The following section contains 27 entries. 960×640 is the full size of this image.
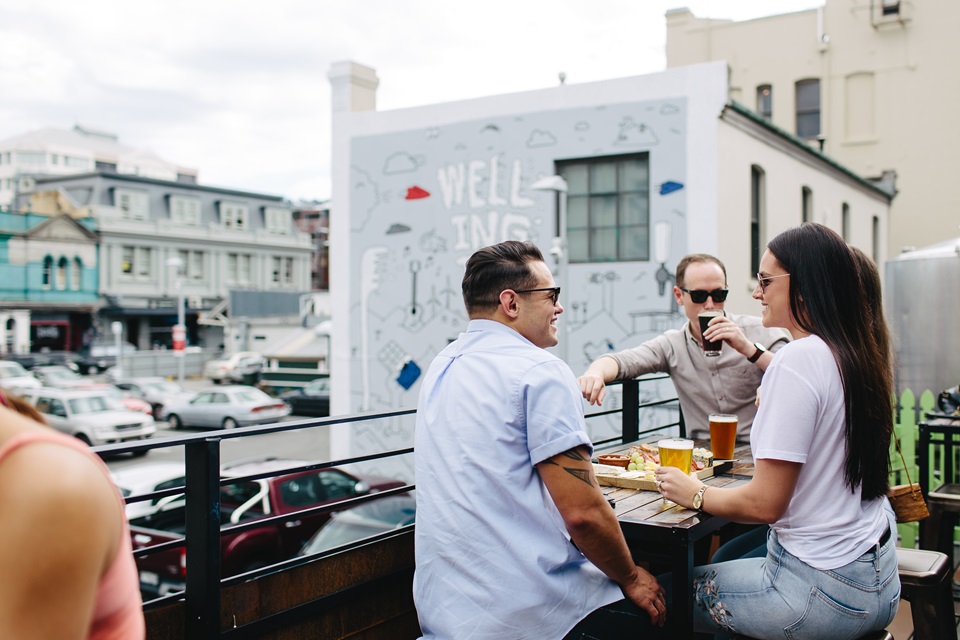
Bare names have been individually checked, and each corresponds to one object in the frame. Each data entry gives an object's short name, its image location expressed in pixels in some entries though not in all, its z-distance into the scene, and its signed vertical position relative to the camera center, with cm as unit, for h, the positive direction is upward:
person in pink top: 100 -29
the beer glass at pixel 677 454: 307 -59
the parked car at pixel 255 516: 840 -257
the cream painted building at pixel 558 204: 1427 +187
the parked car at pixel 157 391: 3195 -373
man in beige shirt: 420 -33
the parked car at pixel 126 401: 2722 -353
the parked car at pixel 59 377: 3681 -363
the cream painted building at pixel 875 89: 2428 +667
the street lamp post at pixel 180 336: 3809 -170
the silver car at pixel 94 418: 2458 -363
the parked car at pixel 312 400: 3183 -397
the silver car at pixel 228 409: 2838 -390
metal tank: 1256 -30
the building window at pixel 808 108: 2644 +623
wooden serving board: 318 -73
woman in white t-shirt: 243 -55
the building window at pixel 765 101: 2728 +667
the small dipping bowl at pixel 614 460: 345 -69
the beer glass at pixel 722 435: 352 -60
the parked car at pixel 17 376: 3481 -353
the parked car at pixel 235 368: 4253 -365
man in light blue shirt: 236 -64
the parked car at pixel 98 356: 4597 -335
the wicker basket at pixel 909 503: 317 -81
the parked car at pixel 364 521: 851 -245
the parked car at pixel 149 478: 1112 -260
